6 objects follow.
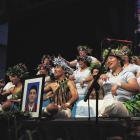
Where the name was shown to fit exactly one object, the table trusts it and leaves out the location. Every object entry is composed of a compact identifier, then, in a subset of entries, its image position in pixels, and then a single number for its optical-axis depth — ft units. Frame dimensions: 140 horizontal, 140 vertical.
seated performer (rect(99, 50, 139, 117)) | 18.04
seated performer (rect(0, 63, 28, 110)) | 20.98
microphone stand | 13.34
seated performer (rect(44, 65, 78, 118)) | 18.56
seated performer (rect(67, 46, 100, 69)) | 22.42
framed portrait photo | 14.49
